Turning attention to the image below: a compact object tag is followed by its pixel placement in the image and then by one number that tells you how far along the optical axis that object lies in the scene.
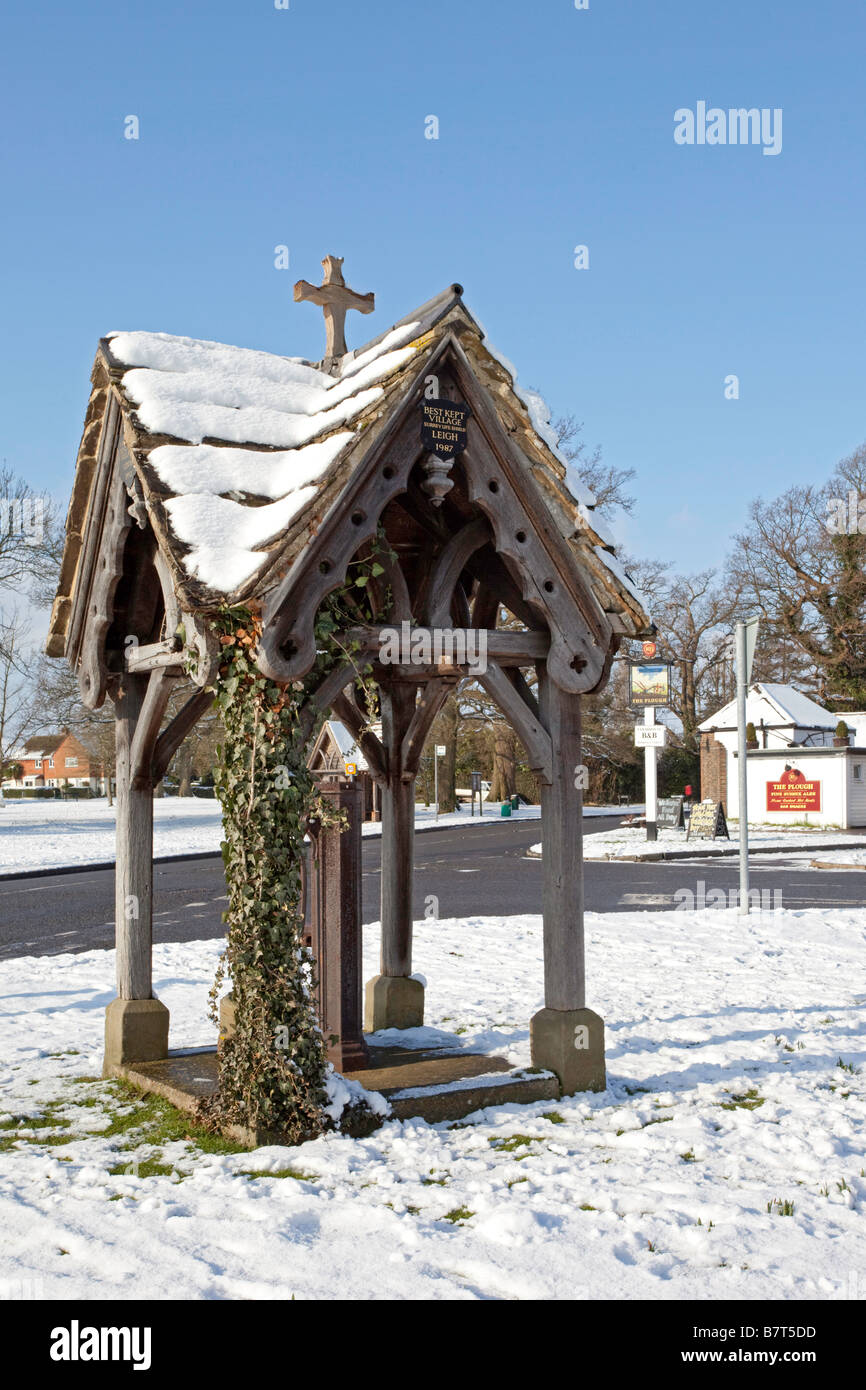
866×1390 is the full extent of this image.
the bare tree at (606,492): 40.22
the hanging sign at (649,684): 28.98
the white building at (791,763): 36.16
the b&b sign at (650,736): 28.42
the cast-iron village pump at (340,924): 6.14
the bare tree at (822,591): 50.25
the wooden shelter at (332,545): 5.61
